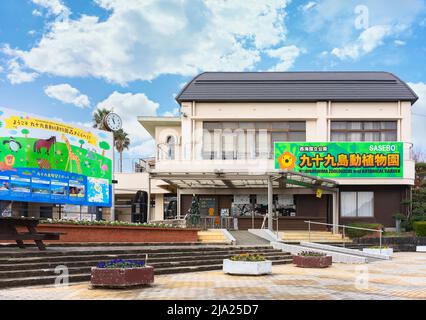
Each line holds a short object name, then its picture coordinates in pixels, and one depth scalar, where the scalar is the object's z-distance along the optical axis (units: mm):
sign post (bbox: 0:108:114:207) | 21234
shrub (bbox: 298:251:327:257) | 18203
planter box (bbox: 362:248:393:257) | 22906
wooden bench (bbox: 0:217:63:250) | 13632
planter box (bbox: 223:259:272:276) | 14812
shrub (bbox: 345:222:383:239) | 28478
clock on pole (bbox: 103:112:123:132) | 24853
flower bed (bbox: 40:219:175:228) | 17656
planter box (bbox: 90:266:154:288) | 11273
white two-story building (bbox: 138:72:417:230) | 31531
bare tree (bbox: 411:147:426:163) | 51969
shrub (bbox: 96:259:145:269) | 11508
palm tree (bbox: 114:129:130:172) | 55825
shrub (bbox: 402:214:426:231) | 30312
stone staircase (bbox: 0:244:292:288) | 11945
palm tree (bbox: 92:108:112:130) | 53750
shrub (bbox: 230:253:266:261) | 15117
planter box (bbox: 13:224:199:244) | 17391
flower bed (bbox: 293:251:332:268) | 17828
